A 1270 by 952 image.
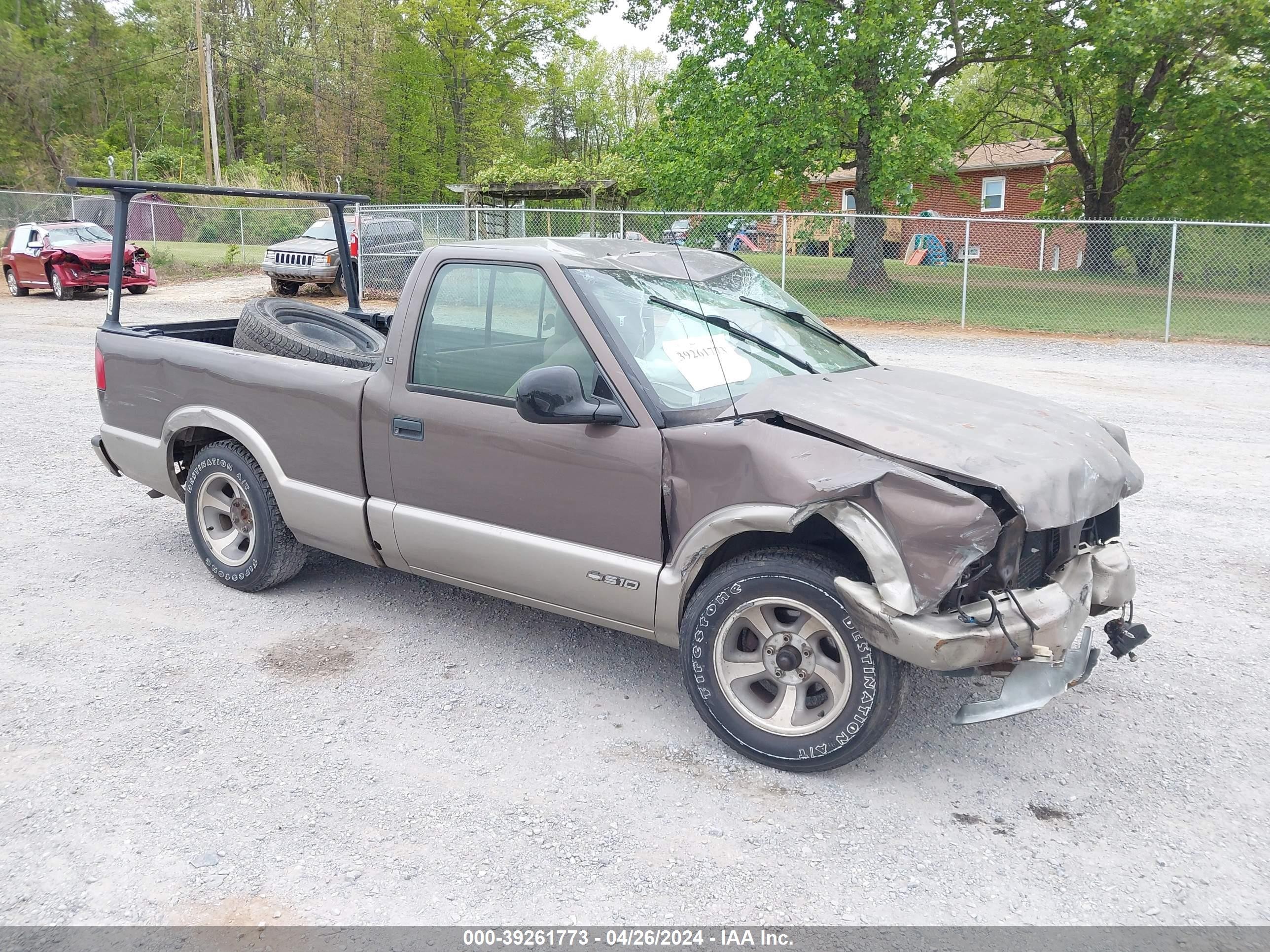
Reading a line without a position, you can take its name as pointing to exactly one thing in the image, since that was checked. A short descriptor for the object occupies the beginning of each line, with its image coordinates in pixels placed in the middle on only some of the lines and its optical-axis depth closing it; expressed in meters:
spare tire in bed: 4.95
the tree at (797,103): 21.30
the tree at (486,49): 56.12
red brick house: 38.81
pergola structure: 25.67
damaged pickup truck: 3.25
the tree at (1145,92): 21.47
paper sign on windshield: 3.97
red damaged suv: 21.89
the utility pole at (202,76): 38.75
